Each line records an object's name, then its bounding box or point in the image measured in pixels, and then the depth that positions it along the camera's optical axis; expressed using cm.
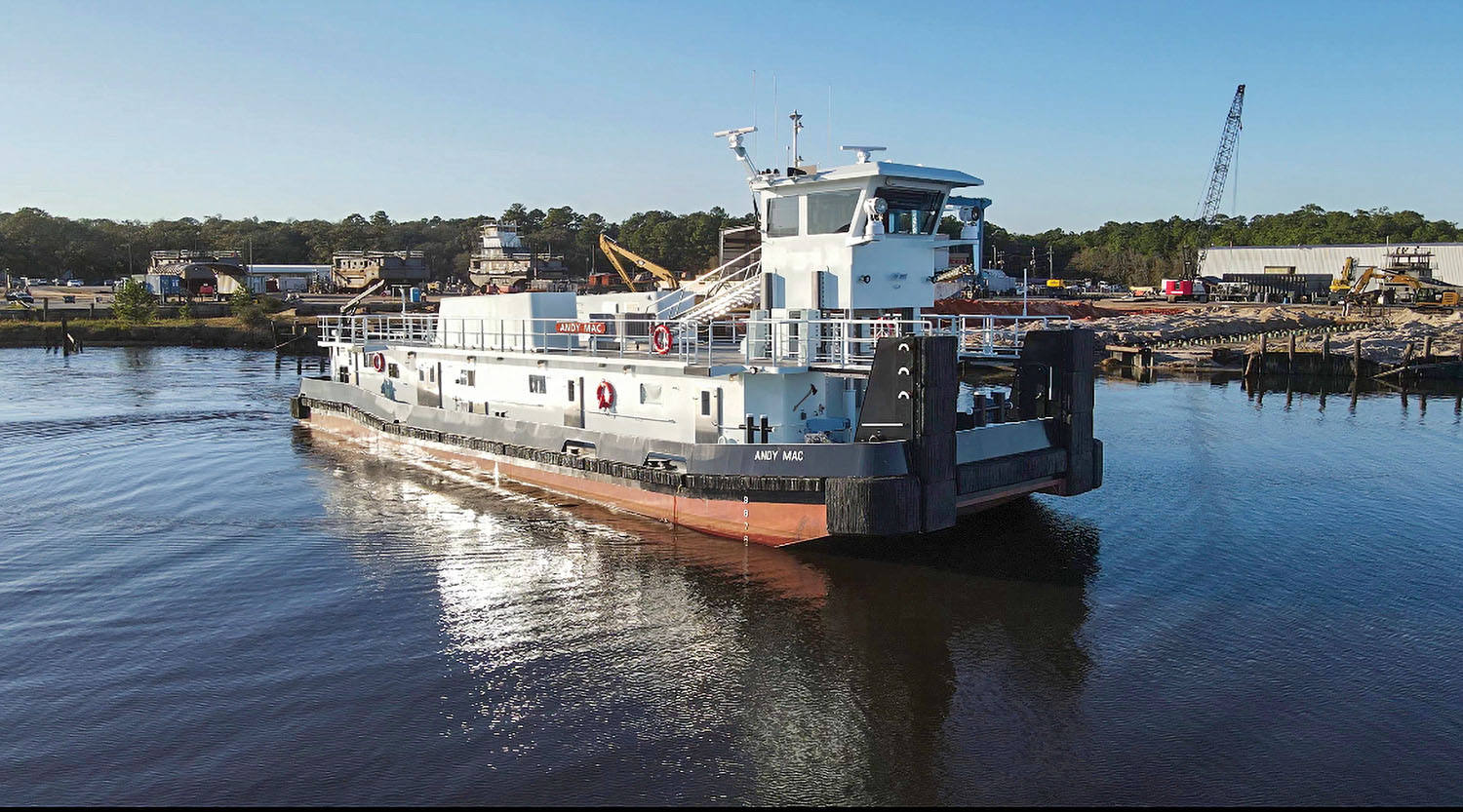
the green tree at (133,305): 7069
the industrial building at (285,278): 9562
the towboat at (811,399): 1658
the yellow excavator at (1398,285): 7338
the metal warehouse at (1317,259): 8238
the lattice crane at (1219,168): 11038
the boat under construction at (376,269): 8938
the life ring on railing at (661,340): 1983
